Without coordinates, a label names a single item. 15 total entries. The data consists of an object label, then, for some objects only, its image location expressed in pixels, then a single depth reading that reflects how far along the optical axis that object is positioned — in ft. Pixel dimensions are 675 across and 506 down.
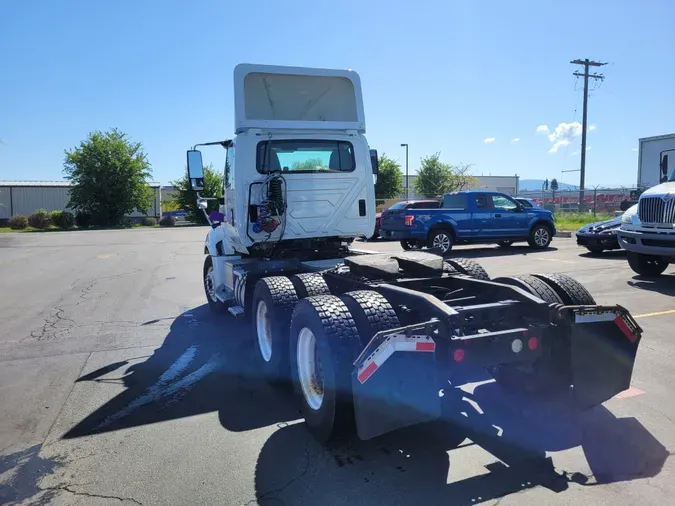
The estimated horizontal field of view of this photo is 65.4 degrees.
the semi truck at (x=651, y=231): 31.22
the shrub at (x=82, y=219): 161.79
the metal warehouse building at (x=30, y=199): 181.47
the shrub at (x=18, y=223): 147.74
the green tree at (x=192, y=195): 155.84
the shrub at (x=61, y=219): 154.20
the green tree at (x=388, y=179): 165.66
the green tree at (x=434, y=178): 170.09
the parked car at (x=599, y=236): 47.65
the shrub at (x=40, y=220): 151.23
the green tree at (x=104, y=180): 160.86
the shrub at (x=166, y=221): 167.16
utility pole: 115.85
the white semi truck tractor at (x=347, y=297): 10.89
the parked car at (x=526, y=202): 63.48
